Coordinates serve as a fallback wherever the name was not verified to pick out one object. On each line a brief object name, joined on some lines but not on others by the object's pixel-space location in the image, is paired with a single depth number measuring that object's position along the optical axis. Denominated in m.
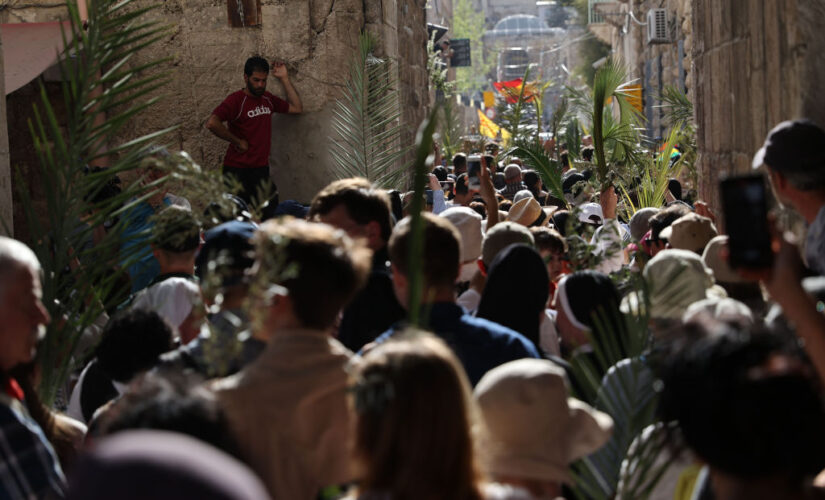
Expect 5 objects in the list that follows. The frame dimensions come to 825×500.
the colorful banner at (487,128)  20.94
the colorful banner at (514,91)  11.73
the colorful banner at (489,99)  36.34
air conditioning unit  17.75
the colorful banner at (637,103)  14.97
